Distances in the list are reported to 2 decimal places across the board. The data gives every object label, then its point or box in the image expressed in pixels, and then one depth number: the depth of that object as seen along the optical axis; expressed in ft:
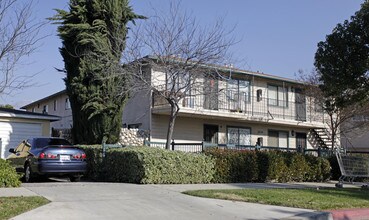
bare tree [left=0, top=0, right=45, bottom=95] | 37.58
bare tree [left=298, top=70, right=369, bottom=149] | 89.46
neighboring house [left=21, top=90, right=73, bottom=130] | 101.24
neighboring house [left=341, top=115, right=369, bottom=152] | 99.35
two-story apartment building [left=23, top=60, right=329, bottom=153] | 75.56
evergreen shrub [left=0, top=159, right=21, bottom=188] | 40.09
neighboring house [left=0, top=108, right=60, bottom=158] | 69.00
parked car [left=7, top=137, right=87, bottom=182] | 47.21
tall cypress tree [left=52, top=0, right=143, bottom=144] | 62.80
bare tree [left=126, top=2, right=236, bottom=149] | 57.98
